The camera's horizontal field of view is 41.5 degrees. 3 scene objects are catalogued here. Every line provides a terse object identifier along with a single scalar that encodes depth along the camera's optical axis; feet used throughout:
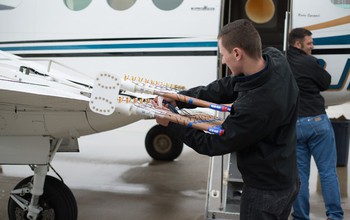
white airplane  11.69
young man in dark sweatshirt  6.81
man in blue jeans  13.26
